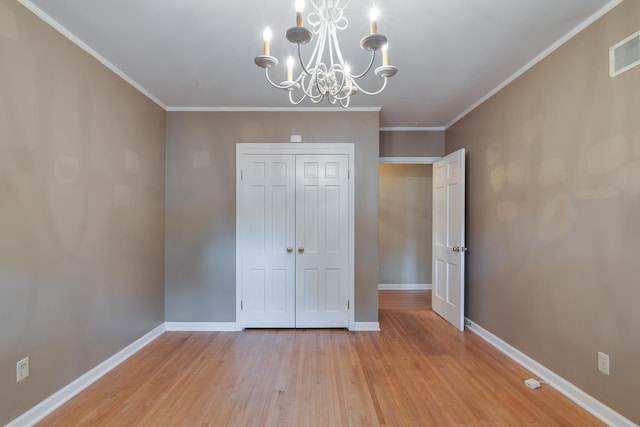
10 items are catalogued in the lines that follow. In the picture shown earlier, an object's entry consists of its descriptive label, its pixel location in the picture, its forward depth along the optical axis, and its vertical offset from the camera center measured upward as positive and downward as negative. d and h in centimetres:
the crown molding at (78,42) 193 +132
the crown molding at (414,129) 441 +128
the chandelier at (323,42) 119 +78
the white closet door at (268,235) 359 -24
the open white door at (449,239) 352 -30
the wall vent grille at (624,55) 177 +99
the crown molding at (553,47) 193 +133
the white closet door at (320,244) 359 -35
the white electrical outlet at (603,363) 193 -96
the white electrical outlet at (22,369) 185 -98
